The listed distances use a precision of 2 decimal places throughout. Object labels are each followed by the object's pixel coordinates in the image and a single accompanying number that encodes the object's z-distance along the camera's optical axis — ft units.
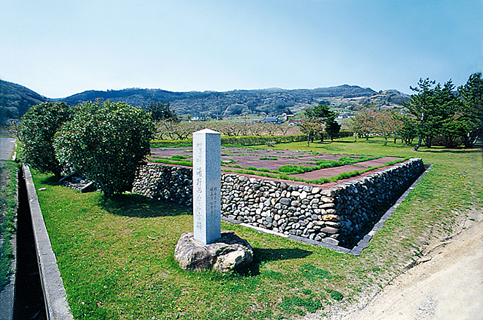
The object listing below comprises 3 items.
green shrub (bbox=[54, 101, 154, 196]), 28.09
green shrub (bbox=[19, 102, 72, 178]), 40.66
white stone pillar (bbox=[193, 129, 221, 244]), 16.70
